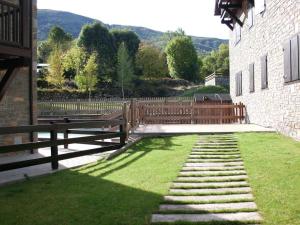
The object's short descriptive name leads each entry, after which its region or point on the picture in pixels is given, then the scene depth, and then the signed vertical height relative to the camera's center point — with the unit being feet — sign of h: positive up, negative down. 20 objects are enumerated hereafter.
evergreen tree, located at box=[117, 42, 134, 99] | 126.11 +16.45
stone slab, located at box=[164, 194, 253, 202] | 13.75 -4.45
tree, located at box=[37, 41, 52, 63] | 148.05 +30.72
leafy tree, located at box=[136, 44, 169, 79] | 139.65 +22.70
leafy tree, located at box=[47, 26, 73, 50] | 149.31 +39.25
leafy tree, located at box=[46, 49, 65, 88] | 105.49 +14.83
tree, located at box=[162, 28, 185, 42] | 204.13 +56.43
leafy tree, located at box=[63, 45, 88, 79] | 114.20 +20.24
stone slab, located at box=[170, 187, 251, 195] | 14.81 -4.38
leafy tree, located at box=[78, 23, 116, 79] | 140.74 +33.73
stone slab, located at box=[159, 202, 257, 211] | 12.70 -4.50
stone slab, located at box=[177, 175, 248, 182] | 16.93 -4.26
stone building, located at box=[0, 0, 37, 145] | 20.26 +3.39
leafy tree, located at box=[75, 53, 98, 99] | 107.19 +12.44
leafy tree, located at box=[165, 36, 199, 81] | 144.28 +25.82
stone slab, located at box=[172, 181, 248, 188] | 15.91 -4.34
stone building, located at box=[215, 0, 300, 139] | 28.45 +6.37
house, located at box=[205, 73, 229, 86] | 101.13 +10.27
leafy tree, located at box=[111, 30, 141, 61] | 155.03 +38.62
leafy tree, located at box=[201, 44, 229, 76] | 167.96 +29.26
